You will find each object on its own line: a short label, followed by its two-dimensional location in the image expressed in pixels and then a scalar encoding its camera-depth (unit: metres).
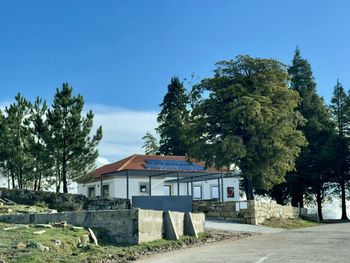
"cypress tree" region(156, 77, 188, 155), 67.94
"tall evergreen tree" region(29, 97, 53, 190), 34.72
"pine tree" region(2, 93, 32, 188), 35.72
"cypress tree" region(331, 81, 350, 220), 53.50
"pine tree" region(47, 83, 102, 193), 34.72
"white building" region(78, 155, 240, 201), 46.91
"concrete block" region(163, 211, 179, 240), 18.40
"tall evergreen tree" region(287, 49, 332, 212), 52.81
